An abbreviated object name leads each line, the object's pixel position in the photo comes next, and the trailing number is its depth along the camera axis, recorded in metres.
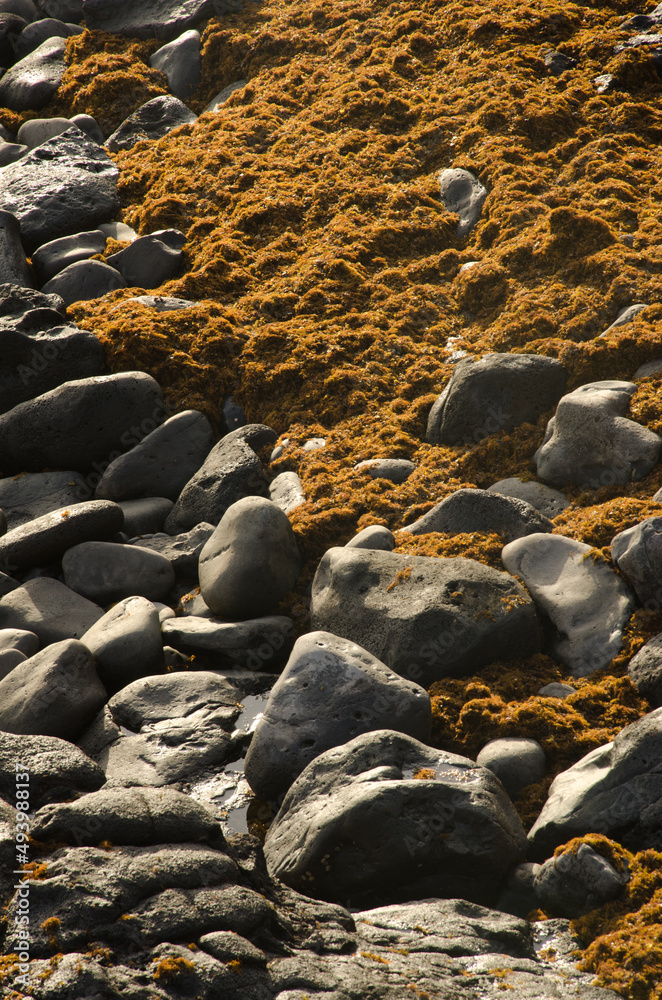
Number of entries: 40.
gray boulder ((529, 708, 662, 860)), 7.48
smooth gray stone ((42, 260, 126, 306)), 19.39
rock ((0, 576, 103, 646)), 12.45
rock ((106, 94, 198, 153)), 25.31
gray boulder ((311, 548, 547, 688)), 10.04
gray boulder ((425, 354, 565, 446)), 13.20
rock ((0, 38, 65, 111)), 28.12
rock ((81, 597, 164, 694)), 11.41
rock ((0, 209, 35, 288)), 19.81
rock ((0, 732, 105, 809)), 6.80
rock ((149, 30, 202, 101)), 26.86
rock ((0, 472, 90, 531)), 15.27
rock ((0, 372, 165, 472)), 15.52
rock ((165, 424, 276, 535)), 14.24
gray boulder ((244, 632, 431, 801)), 9.18
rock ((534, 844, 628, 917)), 7.12
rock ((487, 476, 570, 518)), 12.03
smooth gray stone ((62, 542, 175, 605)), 13.10
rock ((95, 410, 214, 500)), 15.20
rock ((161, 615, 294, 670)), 11.62
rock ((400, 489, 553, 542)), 11.54
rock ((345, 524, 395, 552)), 11.98
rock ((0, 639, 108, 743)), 10.39
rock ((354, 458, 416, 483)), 13.62
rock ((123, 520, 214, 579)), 13.50
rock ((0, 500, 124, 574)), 13.25
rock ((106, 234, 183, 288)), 19.69
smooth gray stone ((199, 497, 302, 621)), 11.97
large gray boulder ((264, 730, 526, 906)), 7.52
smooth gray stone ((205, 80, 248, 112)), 25.40
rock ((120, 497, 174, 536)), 14.49
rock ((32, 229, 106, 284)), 20.41
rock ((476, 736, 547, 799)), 8.84
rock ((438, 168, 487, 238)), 18.11
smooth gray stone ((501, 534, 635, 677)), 9.98
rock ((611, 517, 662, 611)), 9.53
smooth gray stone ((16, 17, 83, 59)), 31.00
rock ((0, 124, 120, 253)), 21.50
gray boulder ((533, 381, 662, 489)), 11.57
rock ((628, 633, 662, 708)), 9.07
